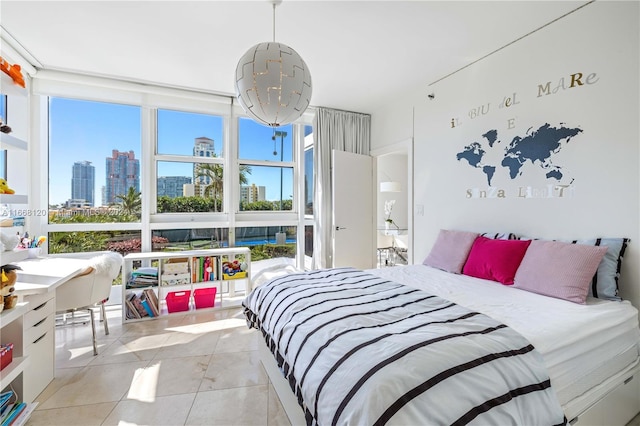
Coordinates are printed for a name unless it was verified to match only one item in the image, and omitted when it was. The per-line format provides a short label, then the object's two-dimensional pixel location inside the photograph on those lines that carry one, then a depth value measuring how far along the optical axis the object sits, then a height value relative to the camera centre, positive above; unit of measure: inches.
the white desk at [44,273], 69.2 -16.6
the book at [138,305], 122.5 -38.4
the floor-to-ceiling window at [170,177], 129.2 +19.0
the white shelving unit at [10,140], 59.9 +16.4
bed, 38.4 -22.6
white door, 157.9 +2.3
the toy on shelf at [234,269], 140.7 -27.2
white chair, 90.3 -23.5
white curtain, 159.9 +26.7
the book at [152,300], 124.2 -36.9
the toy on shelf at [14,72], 64.9 +32.8
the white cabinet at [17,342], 64.1 -29.8
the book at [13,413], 60.3 -43.0
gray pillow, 71.9 -15.0
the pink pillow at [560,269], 71.0 -14.6
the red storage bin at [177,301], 130.4 -39.4
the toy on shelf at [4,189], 64.8 +5.9
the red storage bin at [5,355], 60.6 -30.1
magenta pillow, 87.5 -14.6
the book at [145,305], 123.0 -38.6
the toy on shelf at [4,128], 64.4 +19.6
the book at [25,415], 62.0 -44.4
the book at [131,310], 121.7 -40.3
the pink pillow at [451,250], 102.7 -13.7
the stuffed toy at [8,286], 60.0 -15.0
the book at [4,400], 60.5 -39.4
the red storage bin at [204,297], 134.8 -38.9
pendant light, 63.9 +30.2
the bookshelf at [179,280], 124.0 -30.0
